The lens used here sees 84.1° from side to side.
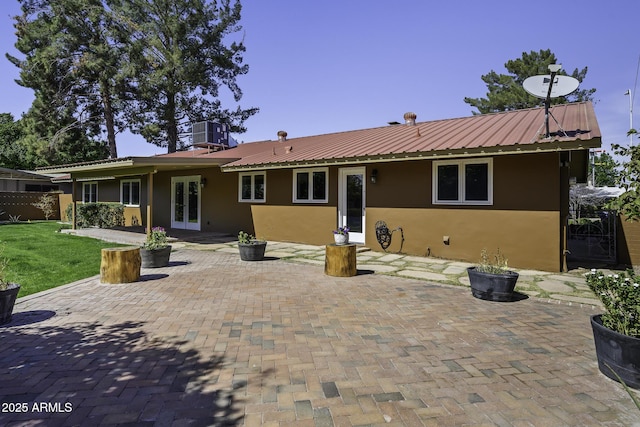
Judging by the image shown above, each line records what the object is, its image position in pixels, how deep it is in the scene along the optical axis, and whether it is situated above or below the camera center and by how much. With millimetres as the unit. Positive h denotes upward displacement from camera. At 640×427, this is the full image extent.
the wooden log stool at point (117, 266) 6020 -978
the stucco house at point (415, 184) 7281 +719
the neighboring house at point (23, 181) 22625 +1855
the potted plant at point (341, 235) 9148 -673
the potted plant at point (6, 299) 4105 -1064
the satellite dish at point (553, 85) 7098 +2570
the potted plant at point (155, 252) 7305 -891
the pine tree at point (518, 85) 24688 +9590
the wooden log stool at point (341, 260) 6559 -923
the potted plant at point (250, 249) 8039 -897
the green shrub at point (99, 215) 15977 -297
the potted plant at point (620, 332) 2729 -953
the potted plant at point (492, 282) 4973 -1009
